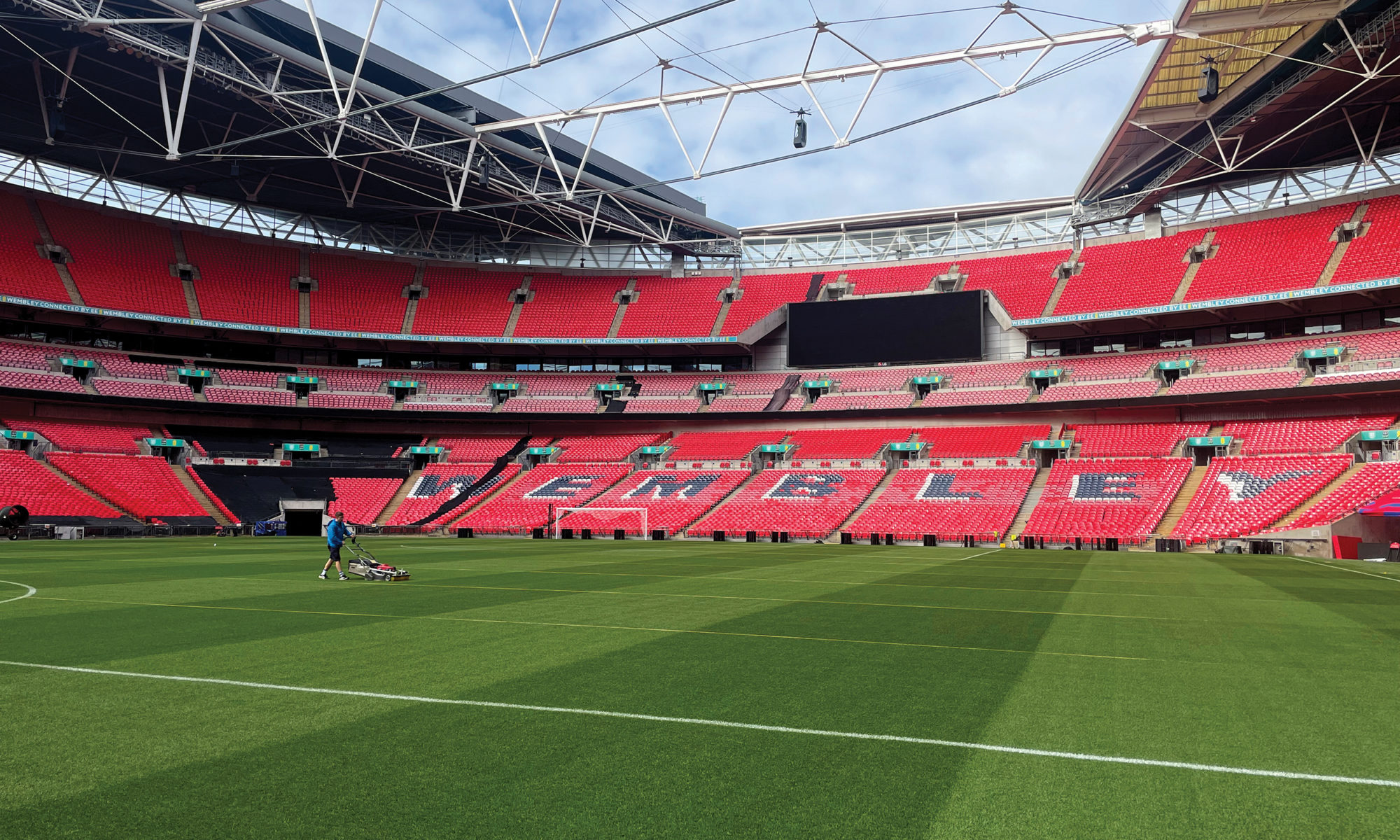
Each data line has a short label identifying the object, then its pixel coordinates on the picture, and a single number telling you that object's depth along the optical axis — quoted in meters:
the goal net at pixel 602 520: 45.12
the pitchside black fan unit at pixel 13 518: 37.06
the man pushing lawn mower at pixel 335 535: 18.42
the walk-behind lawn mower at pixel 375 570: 19.08
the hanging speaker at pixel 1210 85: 29.80
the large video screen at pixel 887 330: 54.97
